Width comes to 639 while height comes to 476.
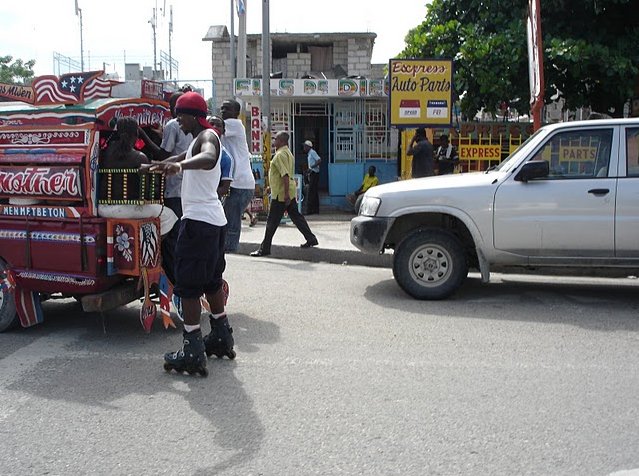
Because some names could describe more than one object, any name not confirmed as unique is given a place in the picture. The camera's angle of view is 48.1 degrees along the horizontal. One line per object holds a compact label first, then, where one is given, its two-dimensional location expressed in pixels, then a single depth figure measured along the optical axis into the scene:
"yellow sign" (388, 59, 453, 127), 13.05
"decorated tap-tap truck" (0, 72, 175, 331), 5.27
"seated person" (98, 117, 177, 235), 5.26
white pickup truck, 6.67
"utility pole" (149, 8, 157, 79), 39.62
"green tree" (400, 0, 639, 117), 12.70
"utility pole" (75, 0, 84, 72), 36.47
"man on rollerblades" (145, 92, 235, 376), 4.53
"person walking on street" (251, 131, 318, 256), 9.33
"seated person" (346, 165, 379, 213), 15.55
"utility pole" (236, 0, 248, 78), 17.33
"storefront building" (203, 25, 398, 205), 17.19
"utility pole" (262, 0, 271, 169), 13.55
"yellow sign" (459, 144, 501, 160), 14.22
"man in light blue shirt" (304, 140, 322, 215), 15.88
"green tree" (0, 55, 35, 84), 39.67
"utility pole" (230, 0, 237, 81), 24.89
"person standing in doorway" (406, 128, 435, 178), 11.97
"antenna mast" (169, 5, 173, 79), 42.64
